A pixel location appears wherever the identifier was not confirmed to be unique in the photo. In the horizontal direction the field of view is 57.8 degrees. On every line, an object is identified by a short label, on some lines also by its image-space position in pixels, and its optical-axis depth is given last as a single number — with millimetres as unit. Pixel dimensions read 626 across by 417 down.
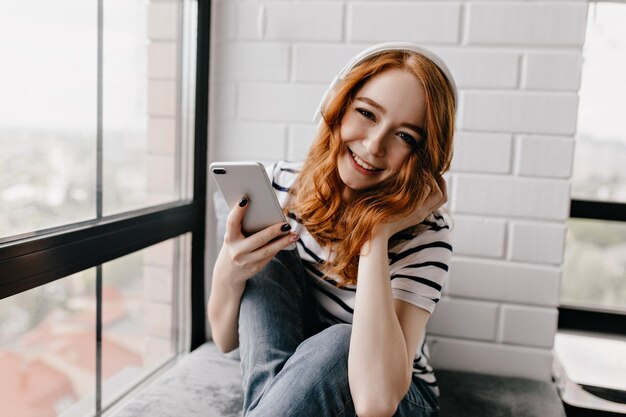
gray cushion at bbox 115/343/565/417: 1136
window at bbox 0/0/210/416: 955
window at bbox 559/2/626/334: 1553
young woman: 919
